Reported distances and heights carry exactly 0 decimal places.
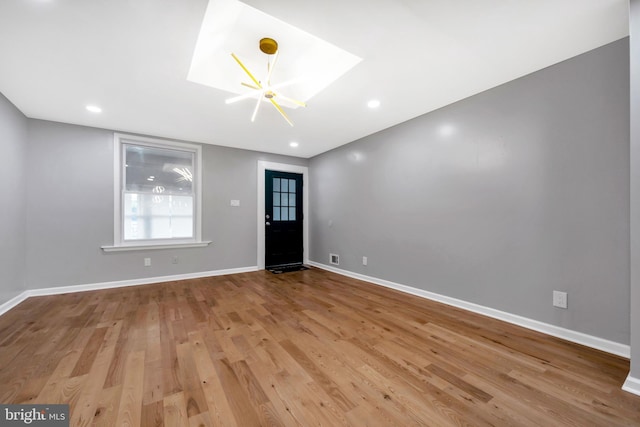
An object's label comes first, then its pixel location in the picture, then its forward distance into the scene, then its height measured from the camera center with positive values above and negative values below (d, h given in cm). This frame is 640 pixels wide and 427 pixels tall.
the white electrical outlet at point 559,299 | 213 -74
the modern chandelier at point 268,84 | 211 +124
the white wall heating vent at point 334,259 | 480 -91
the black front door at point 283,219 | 522 -13
